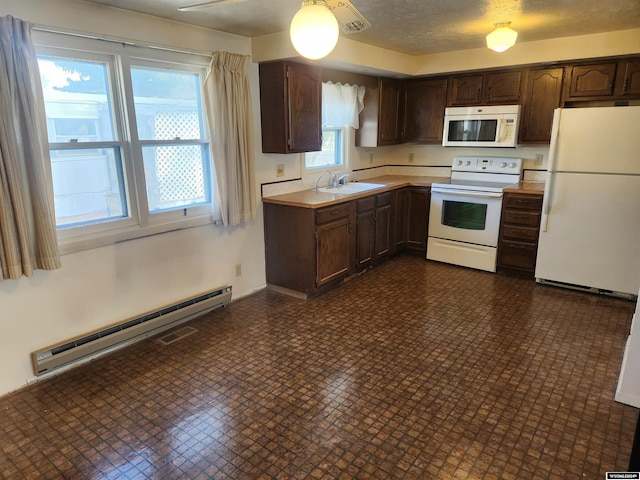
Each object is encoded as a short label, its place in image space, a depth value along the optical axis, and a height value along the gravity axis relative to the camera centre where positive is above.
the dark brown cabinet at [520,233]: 4.09 -0.90
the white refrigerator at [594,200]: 3.46 -0.51
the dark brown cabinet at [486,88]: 4.35 +0.55
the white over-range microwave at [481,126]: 4.34 +0.15
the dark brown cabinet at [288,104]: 3.59 +0.32
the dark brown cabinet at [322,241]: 3.73 -0.94
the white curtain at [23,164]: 2.19 -0.12
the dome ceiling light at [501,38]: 3.08 +0.74
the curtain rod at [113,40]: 2.38 +0.63
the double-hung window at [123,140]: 2.58 +0.01
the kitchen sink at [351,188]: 4.33 -0.50
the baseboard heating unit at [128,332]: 2.60 -1.31
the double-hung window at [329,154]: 4.50 -0.14
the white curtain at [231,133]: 3.25 +0.07
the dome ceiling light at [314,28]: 1.69 +0.45
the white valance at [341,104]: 4.40 +0.39
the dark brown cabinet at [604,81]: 3.74 +0.54
